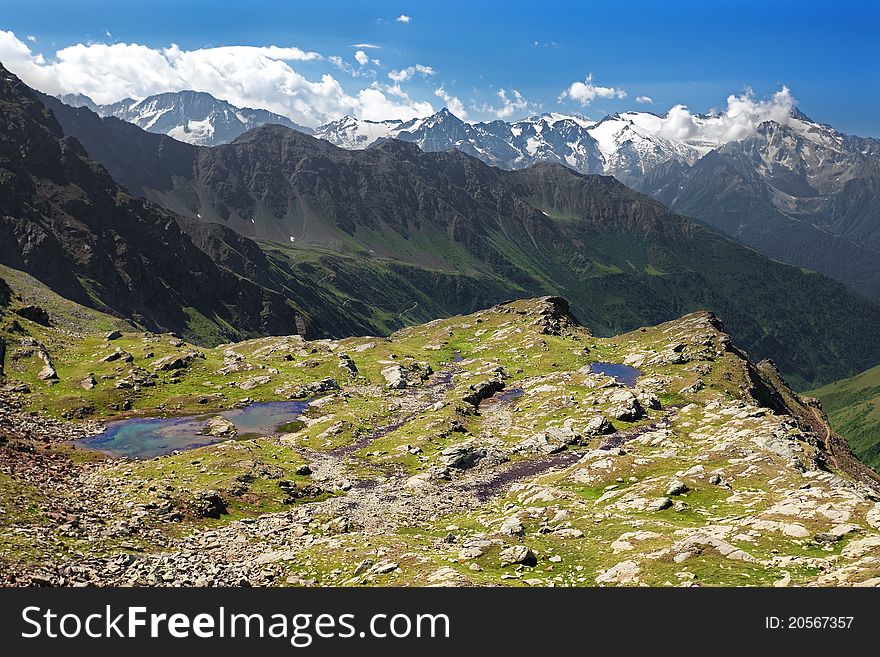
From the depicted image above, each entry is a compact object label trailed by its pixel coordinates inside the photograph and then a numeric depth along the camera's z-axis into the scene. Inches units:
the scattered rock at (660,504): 2247.8
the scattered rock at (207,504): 2314.2
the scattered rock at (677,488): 2405.3
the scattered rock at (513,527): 2073.1
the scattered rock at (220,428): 3905.0
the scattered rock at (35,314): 5916.3
